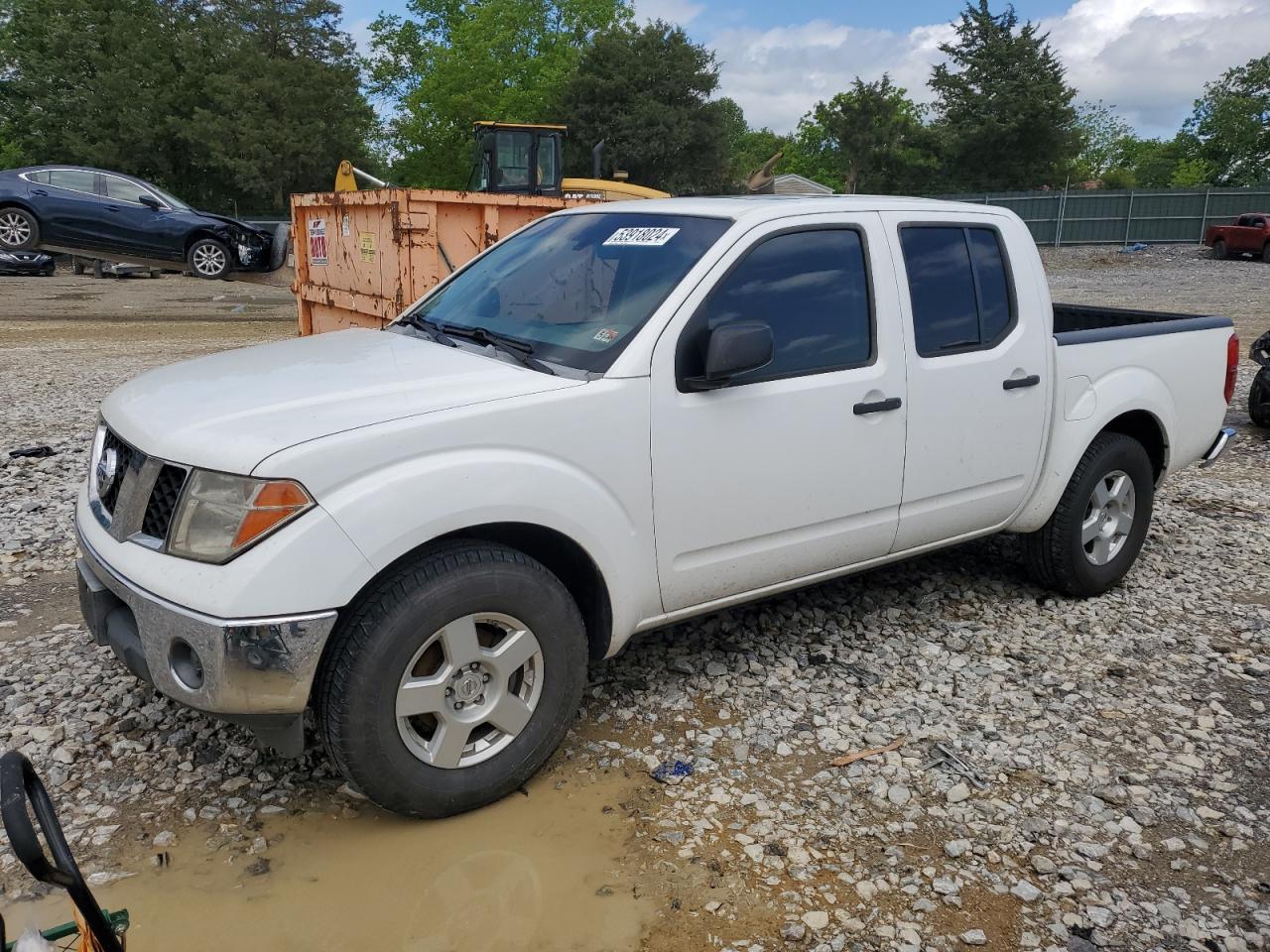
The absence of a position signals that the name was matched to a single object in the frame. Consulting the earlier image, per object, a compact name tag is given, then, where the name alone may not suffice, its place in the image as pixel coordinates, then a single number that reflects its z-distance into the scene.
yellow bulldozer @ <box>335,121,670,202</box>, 15.72
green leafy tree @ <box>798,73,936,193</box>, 52.56
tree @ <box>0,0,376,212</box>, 41.41
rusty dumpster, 8.88
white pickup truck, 2.81
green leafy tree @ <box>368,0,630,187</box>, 49.38
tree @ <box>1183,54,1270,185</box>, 50.69
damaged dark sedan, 15.27
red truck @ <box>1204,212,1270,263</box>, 30.52
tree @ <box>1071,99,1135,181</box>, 92.56
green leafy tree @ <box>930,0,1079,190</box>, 47.84
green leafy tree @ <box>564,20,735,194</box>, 46.56
